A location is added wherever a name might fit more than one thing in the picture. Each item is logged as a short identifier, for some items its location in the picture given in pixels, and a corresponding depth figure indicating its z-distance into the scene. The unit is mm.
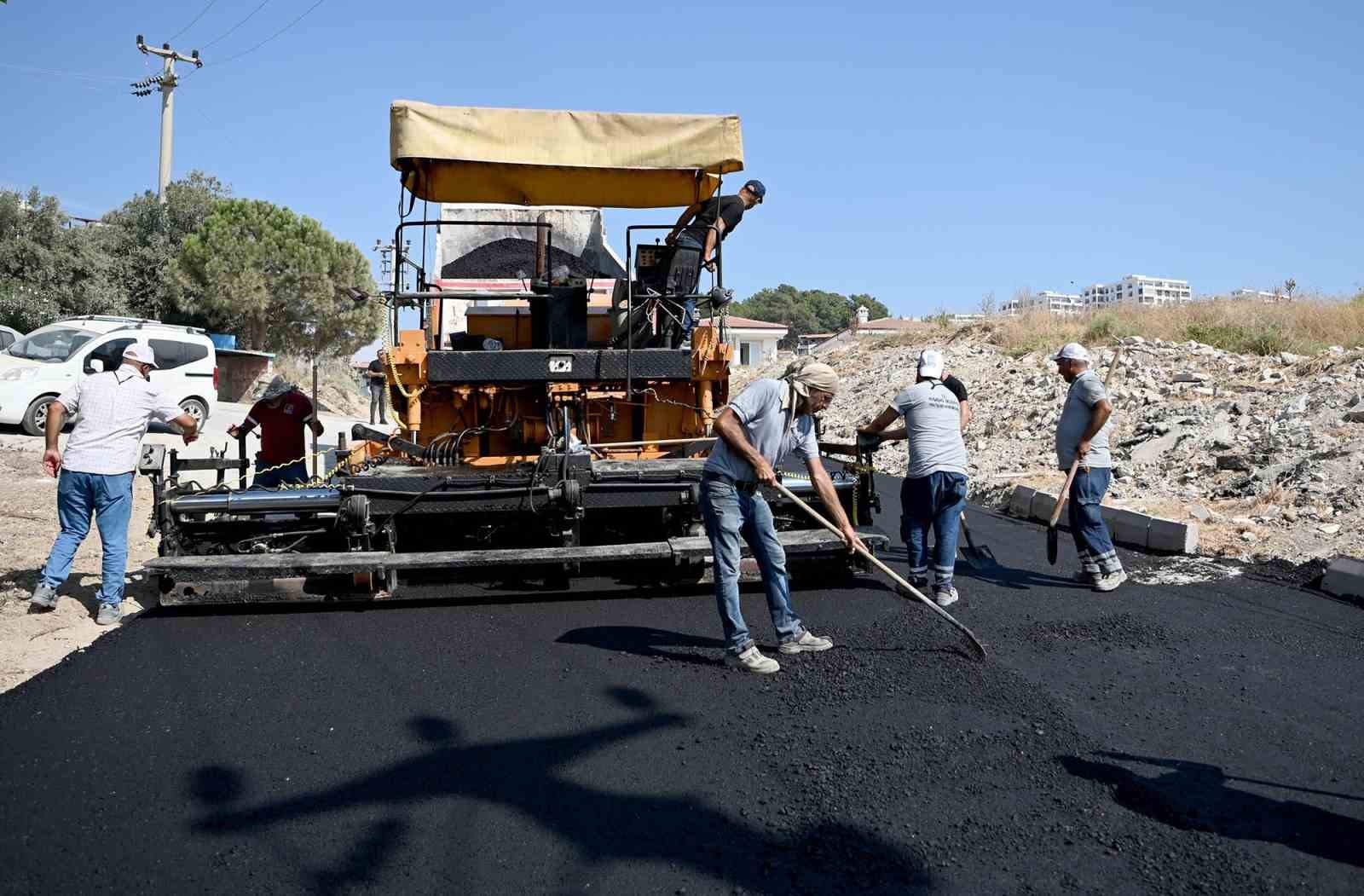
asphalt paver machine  6098
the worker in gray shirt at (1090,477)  6723
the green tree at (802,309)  72000
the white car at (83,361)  14648
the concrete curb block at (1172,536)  8102
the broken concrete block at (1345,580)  6398
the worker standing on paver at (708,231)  7176
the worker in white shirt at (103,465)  5836
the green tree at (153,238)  29844
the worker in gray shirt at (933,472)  6328
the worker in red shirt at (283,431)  8008
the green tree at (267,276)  29641
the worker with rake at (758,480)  4914
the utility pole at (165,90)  31531
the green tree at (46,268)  26219
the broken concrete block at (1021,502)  10844
